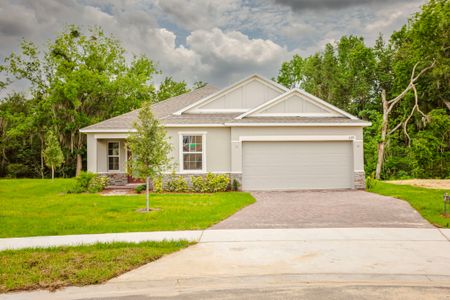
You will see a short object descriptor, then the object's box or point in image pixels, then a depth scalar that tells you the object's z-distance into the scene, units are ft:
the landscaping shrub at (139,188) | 55.90
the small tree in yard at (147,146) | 39.29
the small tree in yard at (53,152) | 76.69
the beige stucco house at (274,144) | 57.88
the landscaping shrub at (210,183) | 57.41
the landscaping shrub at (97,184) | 56.85
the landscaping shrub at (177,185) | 57.57
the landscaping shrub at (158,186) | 56.53
